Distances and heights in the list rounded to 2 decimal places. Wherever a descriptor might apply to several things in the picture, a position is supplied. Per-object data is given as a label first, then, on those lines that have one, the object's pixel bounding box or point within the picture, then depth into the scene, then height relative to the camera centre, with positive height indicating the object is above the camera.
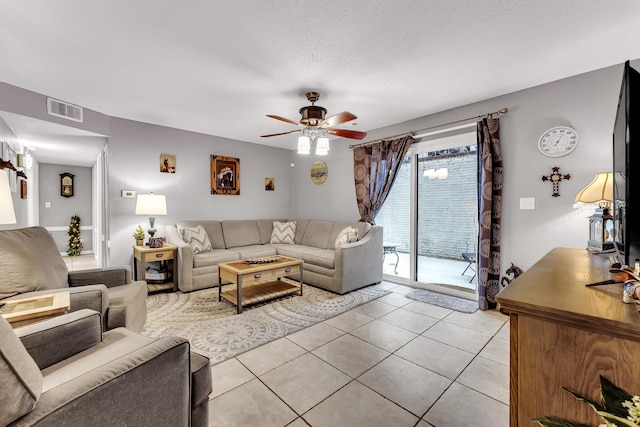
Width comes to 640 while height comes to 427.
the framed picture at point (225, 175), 4.79 +0.63
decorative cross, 2.73 +0.30
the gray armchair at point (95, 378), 0.75 -0.59
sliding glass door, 3.52 -0.07
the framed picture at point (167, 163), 4.23 +0.73
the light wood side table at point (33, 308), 1.32 -0.50
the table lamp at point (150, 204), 3.68 +0.08
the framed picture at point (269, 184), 5.53 +0.53
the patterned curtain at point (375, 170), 4.02 +0.61
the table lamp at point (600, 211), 1.81 -0.02
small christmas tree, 6.49 -0.64
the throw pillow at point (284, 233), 5.09 -0.44
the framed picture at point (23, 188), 3.81 +0.31
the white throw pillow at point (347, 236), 3.98 -0.40
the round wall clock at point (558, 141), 2.66 +0.67
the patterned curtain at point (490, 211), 3.08 -0.02
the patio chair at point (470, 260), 3.49 -0.65
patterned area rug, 2.36 -1.12
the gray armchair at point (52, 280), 1.70 -0.50
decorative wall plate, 5.18 +0.73
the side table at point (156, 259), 3.60 -0.70
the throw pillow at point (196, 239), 3.99 -0.43
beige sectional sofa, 3.66 -0.64
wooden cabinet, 0.73 -0.40
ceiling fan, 2.81 +0.93
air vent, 3.08 +1.18
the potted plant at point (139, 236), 3.91 -0.37
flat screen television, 0.86 +0.14
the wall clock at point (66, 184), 6.40 +0.62
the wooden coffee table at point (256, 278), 2.99 -0.78
